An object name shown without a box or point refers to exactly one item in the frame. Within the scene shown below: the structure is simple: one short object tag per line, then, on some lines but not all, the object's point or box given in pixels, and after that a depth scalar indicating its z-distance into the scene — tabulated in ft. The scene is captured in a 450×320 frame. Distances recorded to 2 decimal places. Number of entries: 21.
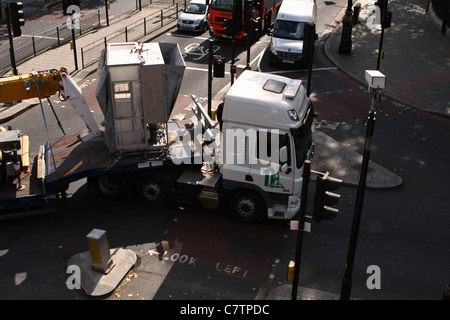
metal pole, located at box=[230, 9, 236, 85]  58.46
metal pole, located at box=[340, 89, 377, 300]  28.94
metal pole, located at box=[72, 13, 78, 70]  74.28
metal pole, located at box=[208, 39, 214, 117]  52.95
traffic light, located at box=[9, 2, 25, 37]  62.95
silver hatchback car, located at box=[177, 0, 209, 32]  94.12
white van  79.00
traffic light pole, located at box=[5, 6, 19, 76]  63.62
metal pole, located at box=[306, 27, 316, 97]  47.85
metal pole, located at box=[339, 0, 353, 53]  84.02
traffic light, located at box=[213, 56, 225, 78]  53.67
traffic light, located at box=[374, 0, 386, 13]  63.41
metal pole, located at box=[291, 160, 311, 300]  29.78
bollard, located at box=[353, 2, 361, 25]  101.19
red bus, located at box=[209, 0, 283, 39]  89.15
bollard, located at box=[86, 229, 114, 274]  35.88
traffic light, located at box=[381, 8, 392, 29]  63.87
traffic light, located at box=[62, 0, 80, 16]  70.74
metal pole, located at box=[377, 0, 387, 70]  63.39
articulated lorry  39.47
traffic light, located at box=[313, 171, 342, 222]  29.40
